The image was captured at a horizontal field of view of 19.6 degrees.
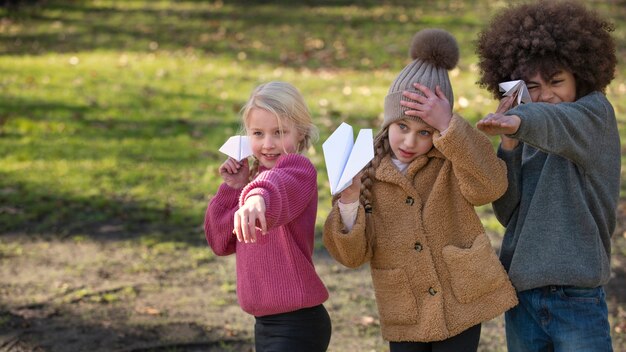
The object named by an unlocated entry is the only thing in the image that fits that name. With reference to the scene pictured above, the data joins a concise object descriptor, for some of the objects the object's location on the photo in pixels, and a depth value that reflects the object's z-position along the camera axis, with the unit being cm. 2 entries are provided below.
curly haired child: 582
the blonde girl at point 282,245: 610
